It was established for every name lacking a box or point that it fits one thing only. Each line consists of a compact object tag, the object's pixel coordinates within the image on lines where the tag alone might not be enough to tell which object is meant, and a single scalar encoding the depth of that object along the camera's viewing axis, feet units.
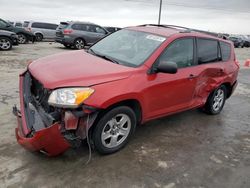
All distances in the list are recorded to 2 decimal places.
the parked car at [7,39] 32.87
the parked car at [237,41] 85.35
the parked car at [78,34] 39.57
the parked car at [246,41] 91.34
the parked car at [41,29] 55.03
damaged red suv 7.69
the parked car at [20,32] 38.51
